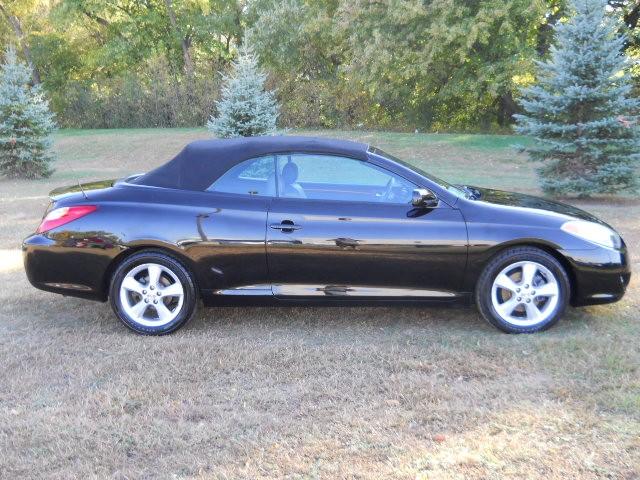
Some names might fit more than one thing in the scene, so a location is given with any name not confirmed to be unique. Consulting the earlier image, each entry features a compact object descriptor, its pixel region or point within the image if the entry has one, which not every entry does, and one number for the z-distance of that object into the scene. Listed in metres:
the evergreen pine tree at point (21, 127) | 17.25
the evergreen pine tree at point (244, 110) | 16.22
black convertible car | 4.88
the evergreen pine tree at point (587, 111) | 11.48
